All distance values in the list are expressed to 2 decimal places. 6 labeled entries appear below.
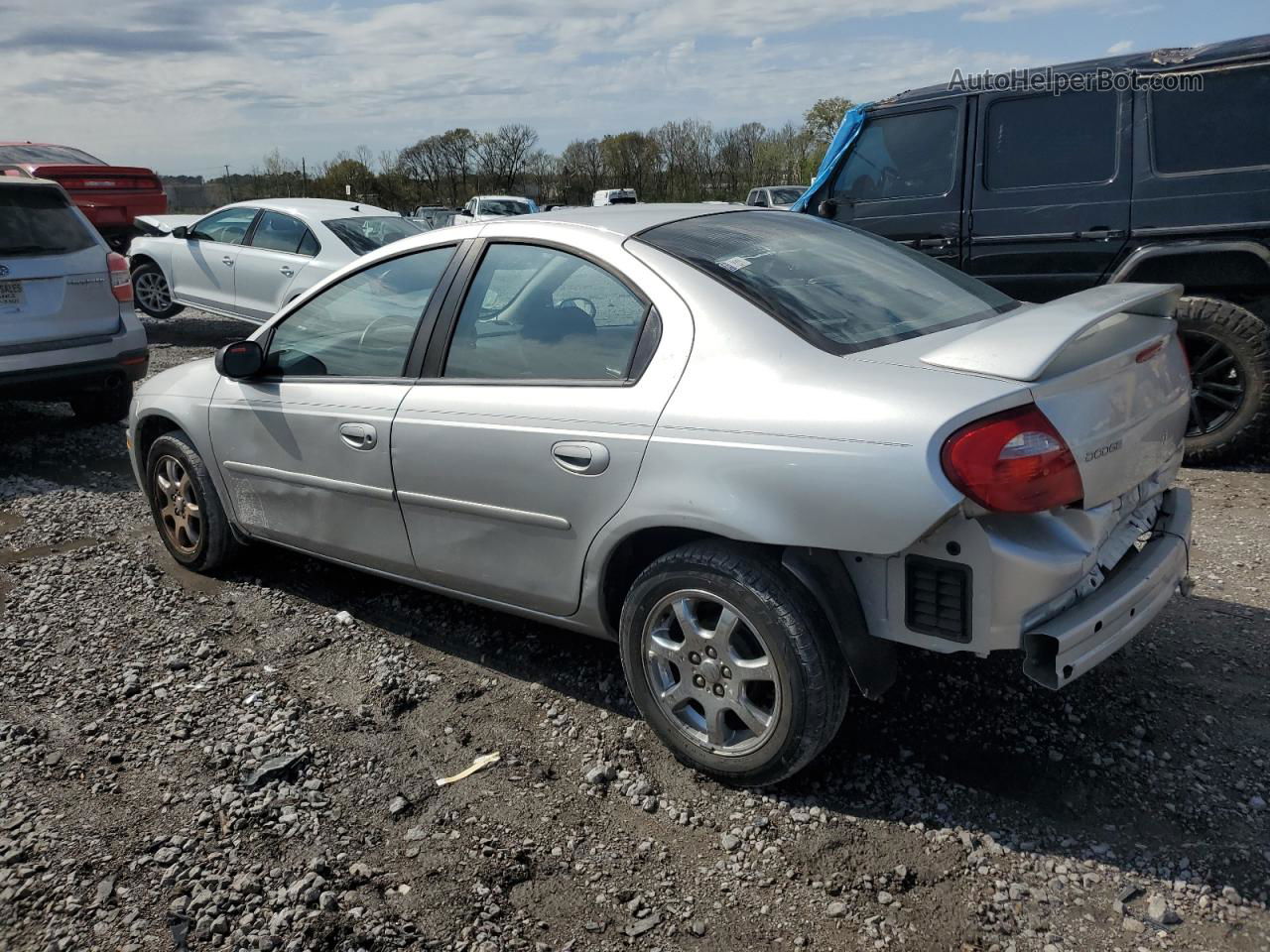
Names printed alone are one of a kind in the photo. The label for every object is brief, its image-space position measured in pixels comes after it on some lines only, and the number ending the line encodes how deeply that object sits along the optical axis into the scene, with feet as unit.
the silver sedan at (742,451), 7.99
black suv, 17.44
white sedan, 33.17
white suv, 21.03
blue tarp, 22.26
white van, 87.32
